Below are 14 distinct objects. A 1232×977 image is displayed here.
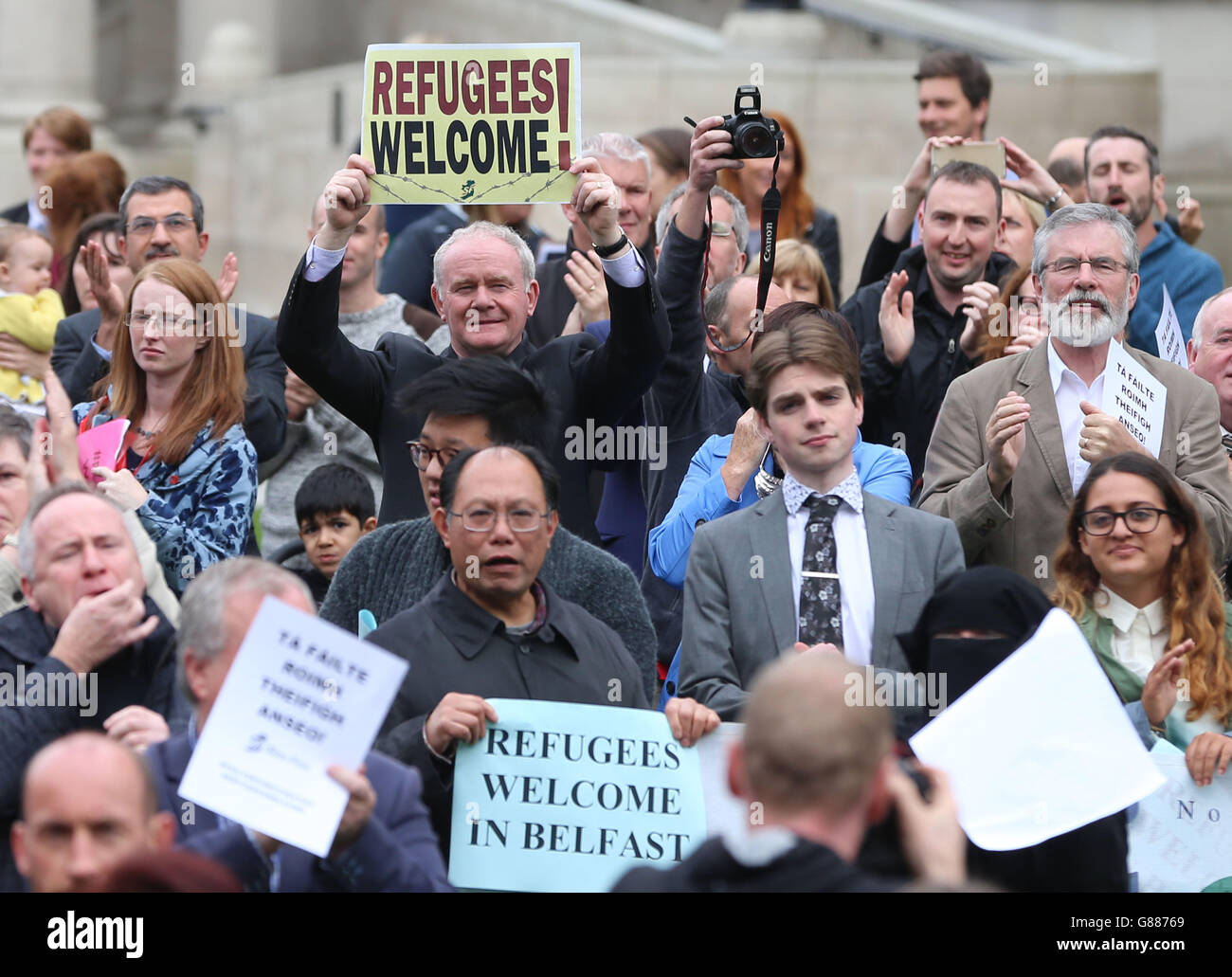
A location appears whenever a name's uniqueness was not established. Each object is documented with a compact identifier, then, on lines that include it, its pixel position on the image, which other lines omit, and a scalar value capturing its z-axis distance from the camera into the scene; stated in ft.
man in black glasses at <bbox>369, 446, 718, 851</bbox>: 17.90
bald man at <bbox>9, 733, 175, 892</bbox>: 13.34
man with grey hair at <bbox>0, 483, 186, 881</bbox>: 17.16
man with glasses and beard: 20.90
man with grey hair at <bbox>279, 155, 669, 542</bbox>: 21.31
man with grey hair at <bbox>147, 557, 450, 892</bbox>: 14.52
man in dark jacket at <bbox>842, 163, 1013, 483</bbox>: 25.44
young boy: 25.94
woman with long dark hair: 18.93
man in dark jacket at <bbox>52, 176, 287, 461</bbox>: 25.27
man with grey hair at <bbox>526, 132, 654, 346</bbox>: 27.43
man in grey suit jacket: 18.56
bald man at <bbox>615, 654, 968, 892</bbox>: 11.78
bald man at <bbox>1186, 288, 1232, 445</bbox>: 23.59
